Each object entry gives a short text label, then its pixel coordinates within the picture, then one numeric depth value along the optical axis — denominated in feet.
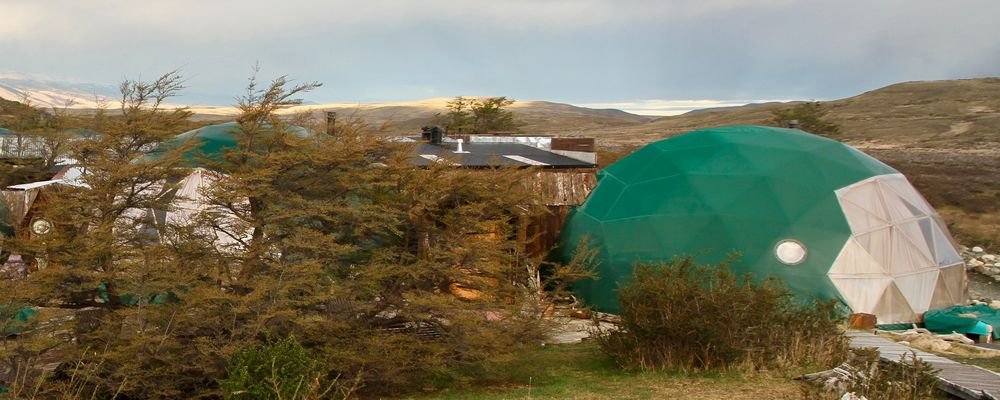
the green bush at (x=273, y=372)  27.07
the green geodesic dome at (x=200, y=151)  36.75
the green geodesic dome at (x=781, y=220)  49.29
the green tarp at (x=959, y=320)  48.24
